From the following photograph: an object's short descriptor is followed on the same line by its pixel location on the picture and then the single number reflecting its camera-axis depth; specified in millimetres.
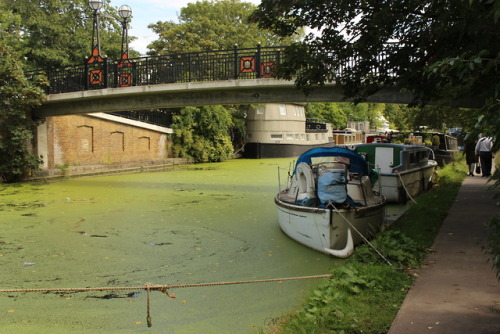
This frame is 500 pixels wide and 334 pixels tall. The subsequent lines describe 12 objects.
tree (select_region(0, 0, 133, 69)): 31453
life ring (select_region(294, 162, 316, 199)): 10156
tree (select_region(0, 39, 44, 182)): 20734
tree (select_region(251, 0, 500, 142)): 7310
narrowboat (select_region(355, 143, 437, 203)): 15469
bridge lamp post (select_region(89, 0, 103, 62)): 20031
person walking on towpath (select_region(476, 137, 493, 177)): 17684
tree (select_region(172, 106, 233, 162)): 33406
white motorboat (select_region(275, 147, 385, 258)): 9344
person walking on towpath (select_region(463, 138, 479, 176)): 19228
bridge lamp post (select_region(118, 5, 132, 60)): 21812
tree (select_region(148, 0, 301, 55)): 37469
